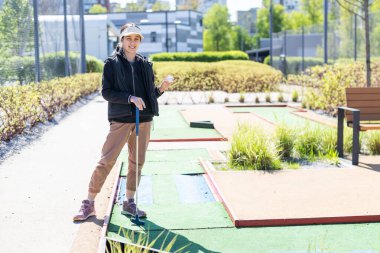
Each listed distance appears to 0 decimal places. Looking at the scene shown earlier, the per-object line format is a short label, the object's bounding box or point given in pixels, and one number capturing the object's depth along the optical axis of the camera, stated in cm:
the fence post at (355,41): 2590
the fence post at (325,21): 2069
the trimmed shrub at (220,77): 2480
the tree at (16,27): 1167
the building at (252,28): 18905
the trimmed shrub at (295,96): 2050
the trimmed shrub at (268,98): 2038
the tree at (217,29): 9969
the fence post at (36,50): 1428
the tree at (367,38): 1330
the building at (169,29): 10006
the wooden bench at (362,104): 894
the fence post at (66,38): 1974
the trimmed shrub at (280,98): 2050
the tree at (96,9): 13188
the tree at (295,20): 7525
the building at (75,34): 1727
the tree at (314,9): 6988
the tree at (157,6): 13775
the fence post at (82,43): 2632
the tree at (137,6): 13652
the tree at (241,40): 11495
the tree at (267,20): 9412
